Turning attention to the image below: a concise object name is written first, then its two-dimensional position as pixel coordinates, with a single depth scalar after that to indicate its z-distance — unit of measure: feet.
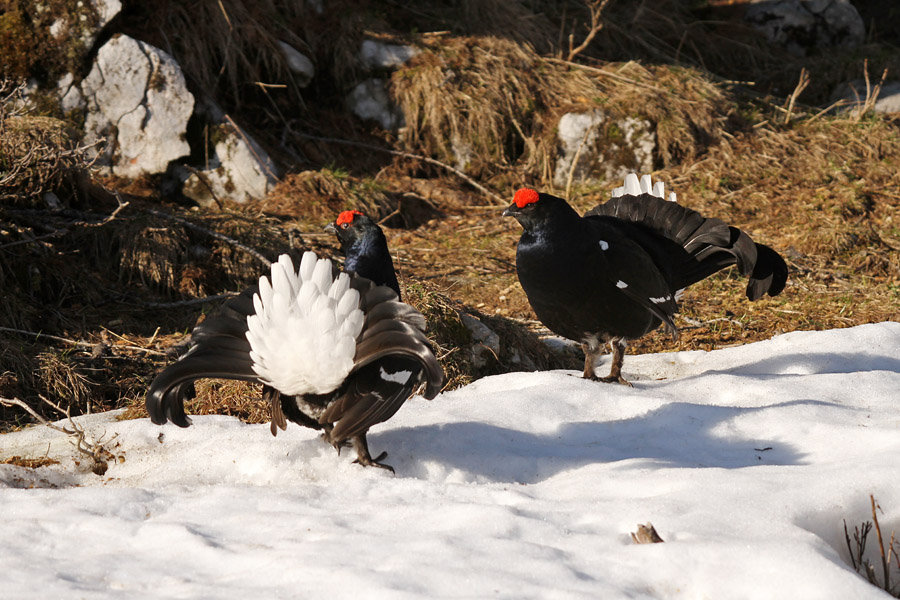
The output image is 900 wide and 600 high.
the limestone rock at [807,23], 68.28
